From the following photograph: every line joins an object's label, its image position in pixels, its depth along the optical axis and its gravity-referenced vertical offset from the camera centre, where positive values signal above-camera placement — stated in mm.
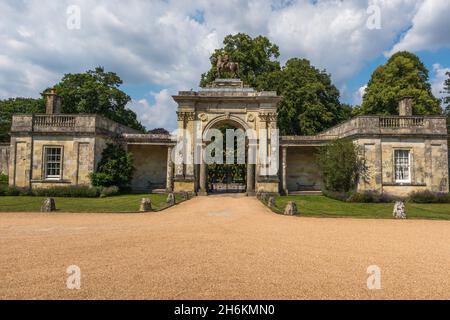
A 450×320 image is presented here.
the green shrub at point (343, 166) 21344 +507
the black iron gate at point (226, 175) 34731 -247
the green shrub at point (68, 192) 20609 -1275
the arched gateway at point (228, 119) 24219 +3986
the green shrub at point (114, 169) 22312 +215
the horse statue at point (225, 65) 26595 +8660
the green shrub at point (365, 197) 19844 -1439
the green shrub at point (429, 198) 19891 -1420
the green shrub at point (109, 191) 21344 -1301
